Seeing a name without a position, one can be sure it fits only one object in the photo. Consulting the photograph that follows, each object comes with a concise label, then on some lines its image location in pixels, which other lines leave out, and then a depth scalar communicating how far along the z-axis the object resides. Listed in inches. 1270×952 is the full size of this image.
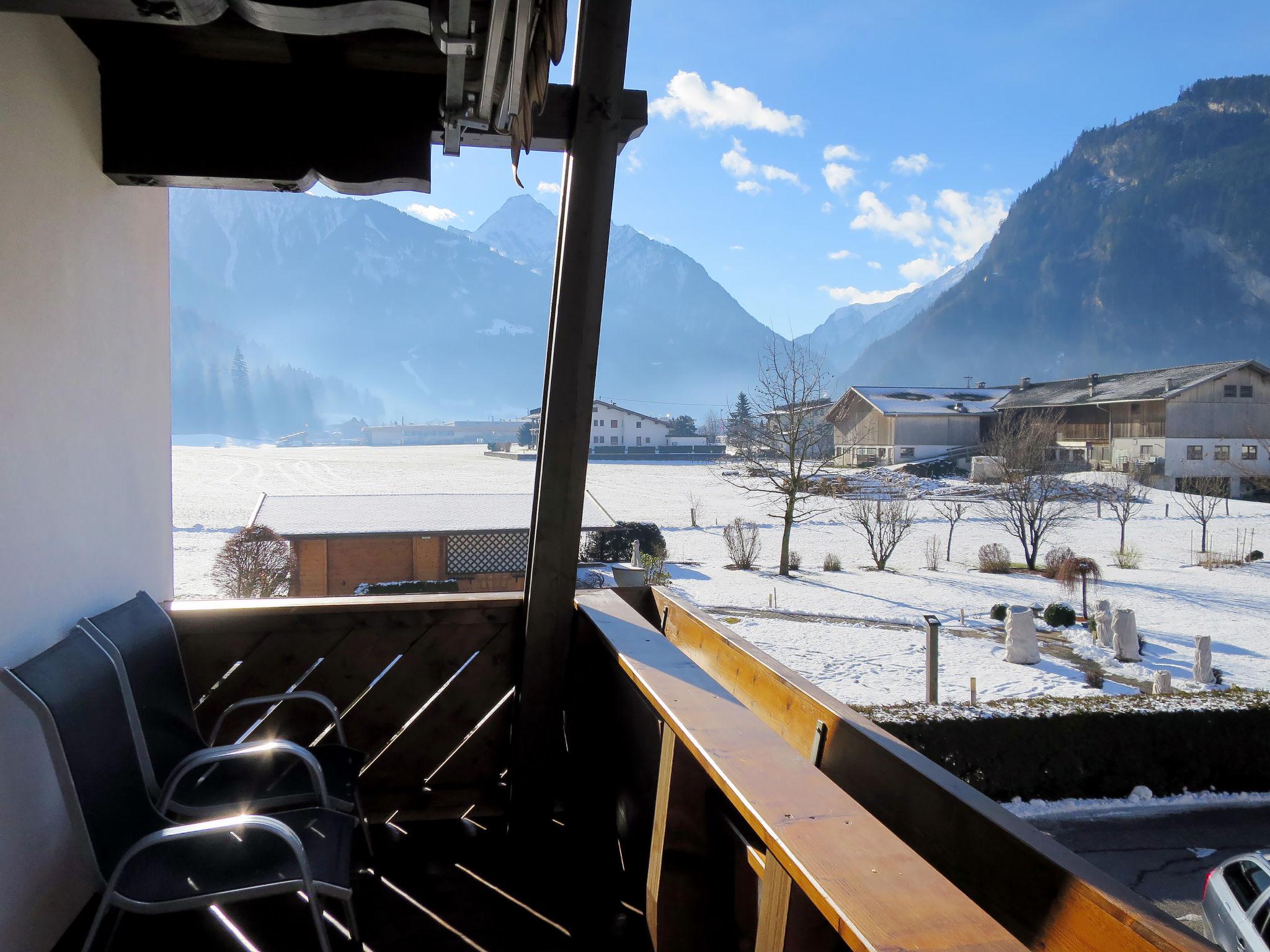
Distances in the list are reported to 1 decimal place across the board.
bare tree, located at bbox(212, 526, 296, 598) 443.5
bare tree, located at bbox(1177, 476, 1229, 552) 721.0
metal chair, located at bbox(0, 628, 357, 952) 47.4
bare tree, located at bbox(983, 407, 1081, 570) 665.6
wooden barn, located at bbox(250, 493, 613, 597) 449.7
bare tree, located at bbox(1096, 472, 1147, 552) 720.3
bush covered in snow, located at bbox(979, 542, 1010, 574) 633.0
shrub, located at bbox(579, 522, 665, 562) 619.2
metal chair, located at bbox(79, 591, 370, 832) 60.7
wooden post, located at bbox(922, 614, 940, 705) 285.9
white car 106.7
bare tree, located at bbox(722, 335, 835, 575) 706.2
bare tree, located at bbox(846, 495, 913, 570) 653.3
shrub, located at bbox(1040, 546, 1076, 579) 607.3
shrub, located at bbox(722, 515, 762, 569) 658.8
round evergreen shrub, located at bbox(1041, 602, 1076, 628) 442.6
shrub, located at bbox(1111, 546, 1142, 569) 634.2
